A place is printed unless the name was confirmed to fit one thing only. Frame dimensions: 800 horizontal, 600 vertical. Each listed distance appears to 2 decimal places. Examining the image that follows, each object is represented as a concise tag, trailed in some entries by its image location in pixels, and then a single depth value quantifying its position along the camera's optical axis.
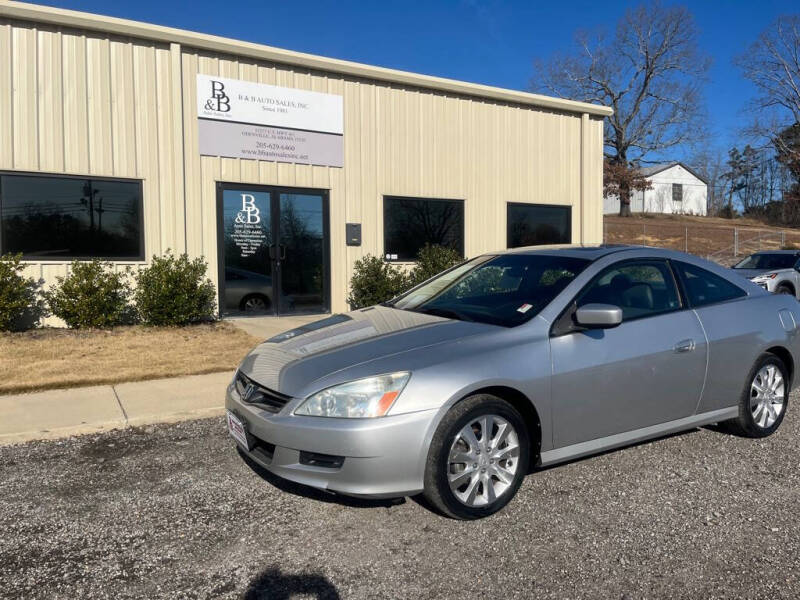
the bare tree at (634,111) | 47.62
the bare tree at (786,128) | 46.78
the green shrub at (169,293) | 9.64
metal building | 9.59
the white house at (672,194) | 63.31
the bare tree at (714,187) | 72.62
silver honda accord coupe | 3.36
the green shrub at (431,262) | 12.32
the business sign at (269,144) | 10.81
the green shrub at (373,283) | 11.71
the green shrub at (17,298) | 8.57
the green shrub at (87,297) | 9.17
